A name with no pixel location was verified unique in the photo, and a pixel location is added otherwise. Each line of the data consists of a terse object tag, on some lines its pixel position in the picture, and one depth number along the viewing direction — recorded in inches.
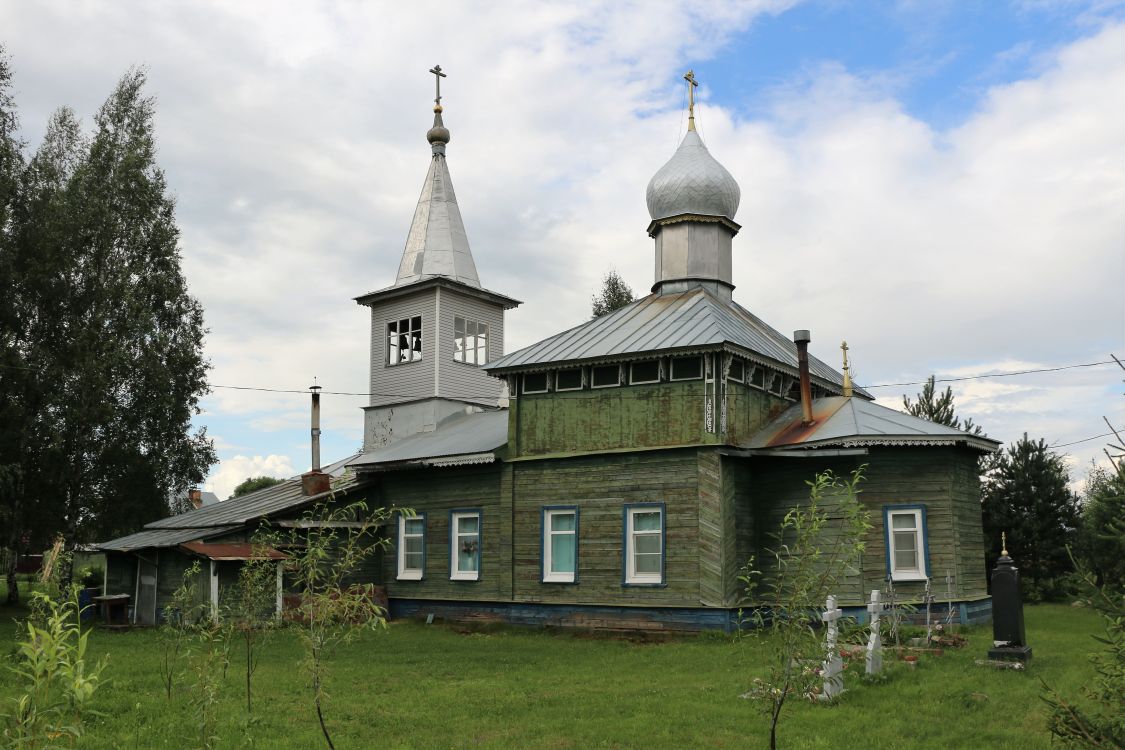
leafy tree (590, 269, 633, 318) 1704.0
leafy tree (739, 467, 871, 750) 290.2
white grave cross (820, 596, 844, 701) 445.4
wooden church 757.3
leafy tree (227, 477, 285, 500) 2827.3
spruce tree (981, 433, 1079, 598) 1105.4
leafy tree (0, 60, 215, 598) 1051.9
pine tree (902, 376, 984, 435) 1234.0
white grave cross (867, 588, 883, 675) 486.0
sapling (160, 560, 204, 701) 451.8
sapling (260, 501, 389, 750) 291.3
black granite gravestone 503.8
